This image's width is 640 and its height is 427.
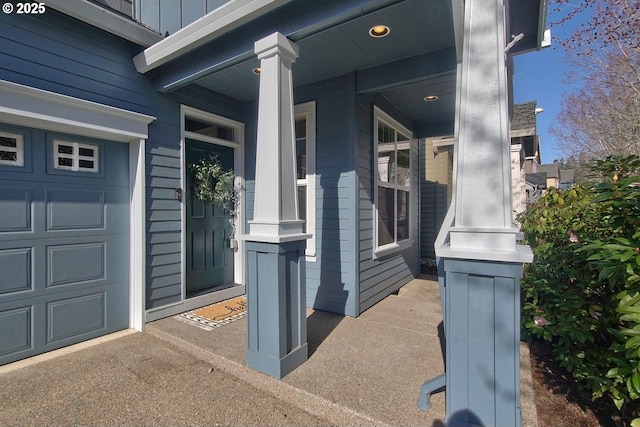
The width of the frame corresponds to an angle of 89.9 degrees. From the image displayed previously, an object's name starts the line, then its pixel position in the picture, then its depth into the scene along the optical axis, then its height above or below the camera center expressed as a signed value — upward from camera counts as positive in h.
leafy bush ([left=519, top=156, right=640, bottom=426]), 1.60 -0.46
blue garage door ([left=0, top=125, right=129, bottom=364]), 2.75 -0.20
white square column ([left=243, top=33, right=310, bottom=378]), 2.42 -0.14
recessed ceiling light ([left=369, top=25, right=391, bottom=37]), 2.74 +1.62
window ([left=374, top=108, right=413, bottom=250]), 4.38 +0.53
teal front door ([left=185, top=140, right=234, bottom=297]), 4.09 -0.25
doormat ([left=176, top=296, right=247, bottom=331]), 3.47 -1.13
